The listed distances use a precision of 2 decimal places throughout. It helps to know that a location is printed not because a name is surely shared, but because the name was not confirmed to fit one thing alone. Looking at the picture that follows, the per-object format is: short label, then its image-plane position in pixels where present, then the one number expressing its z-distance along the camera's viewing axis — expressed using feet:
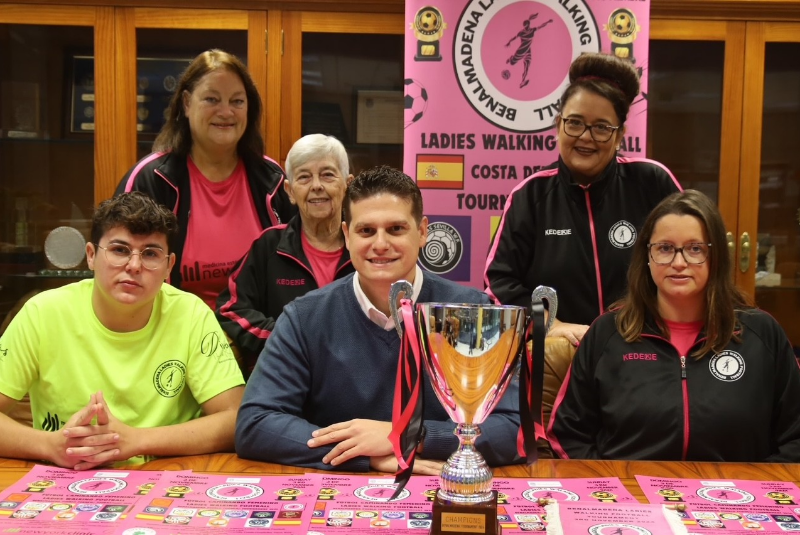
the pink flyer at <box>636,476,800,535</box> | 3.94
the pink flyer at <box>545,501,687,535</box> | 3.78
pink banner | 10.13
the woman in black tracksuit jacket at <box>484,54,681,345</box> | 8.18
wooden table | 4.78
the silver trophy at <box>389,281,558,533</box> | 3.58
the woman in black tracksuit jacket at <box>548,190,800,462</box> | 6.07
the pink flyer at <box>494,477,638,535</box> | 3.96
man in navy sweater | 5.71
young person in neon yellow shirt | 5.95
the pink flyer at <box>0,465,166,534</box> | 3.79
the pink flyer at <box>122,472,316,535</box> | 3.81
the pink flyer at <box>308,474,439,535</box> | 3.86
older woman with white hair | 8.52
